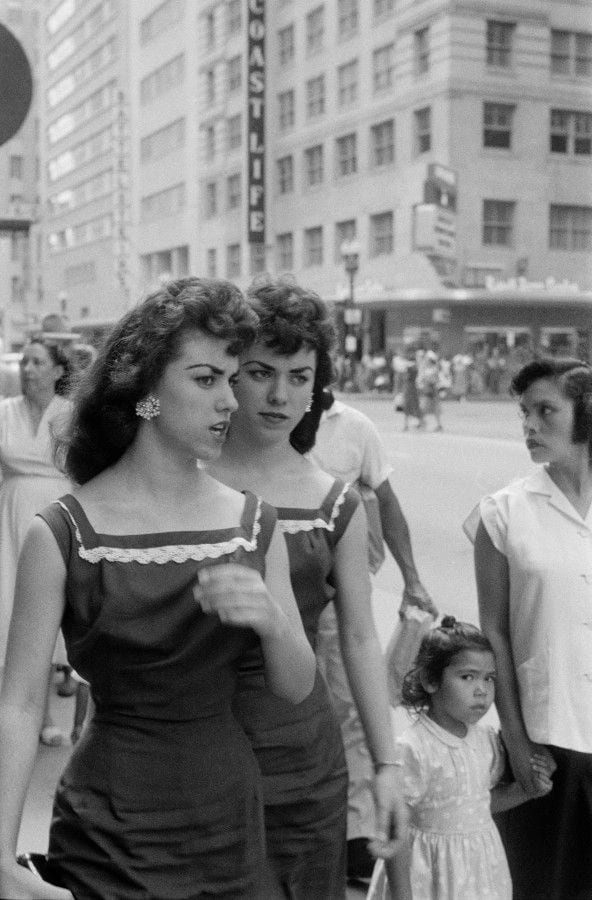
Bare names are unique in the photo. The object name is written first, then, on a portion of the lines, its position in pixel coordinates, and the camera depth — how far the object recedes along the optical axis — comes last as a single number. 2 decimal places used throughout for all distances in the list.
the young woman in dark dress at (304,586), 2.50
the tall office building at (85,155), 37.16
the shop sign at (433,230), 33.19
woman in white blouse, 3.03
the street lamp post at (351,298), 35.16
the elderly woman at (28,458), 5.41
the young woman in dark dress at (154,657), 1.99
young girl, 3.14
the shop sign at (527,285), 39.06
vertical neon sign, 43.59
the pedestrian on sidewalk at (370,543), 3.76
